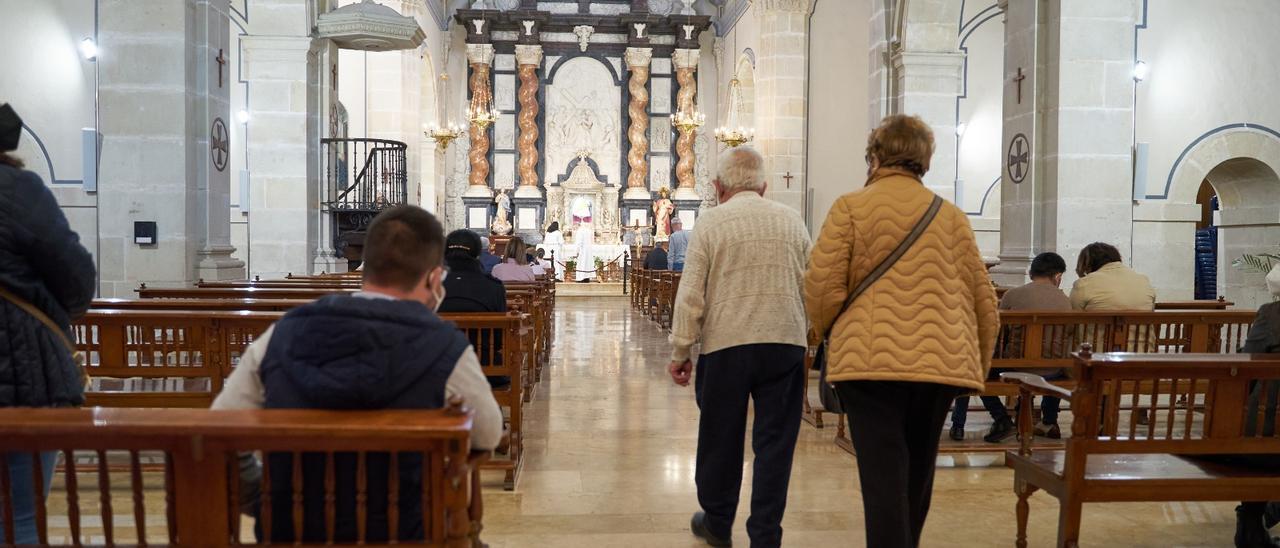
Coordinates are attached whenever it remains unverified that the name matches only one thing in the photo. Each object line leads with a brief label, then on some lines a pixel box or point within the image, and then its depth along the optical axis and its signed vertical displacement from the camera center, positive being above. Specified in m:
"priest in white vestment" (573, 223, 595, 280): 21.75 -0.31
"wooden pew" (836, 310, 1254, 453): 5.18 -0.47
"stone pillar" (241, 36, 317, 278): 10.27 +0.85
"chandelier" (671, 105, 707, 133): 22.23 +2.66
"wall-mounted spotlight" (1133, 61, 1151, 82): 8.88 +1.53
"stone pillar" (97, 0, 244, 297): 7.67 +0.70
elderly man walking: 3.42 -0.28
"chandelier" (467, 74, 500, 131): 21.55 +2.76
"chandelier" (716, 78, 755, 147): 18.03 +1.93
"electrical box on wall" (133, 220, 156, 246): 7.71 +0.03
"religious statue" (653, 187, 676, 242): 23.28 +0.67
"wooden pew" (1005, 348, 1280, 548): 3.17 -0.63
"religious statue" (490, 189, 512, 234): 22.92 +0.54
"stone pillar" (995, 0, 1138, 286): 8.04 +0.98
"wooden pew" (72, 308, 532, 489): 4.40 -0.52
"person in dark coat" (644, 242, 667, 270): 13.83 -0.24
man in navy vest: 1.92 -0.25
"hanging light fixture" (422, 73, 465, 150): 19.41 +2.02
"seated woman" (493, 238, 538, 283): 9.24 -0.25
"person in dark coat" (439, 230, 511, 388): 5.12 -0.24
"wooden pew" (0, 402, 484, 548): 1.86 -0.40
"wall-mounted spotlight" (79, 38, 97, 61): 8.84 +1.63
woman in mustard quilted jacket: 2.74 -0.20
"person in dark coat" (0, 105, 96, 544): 2.51 -0.13
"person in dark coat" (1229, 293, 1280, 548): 3.42 -0.72
